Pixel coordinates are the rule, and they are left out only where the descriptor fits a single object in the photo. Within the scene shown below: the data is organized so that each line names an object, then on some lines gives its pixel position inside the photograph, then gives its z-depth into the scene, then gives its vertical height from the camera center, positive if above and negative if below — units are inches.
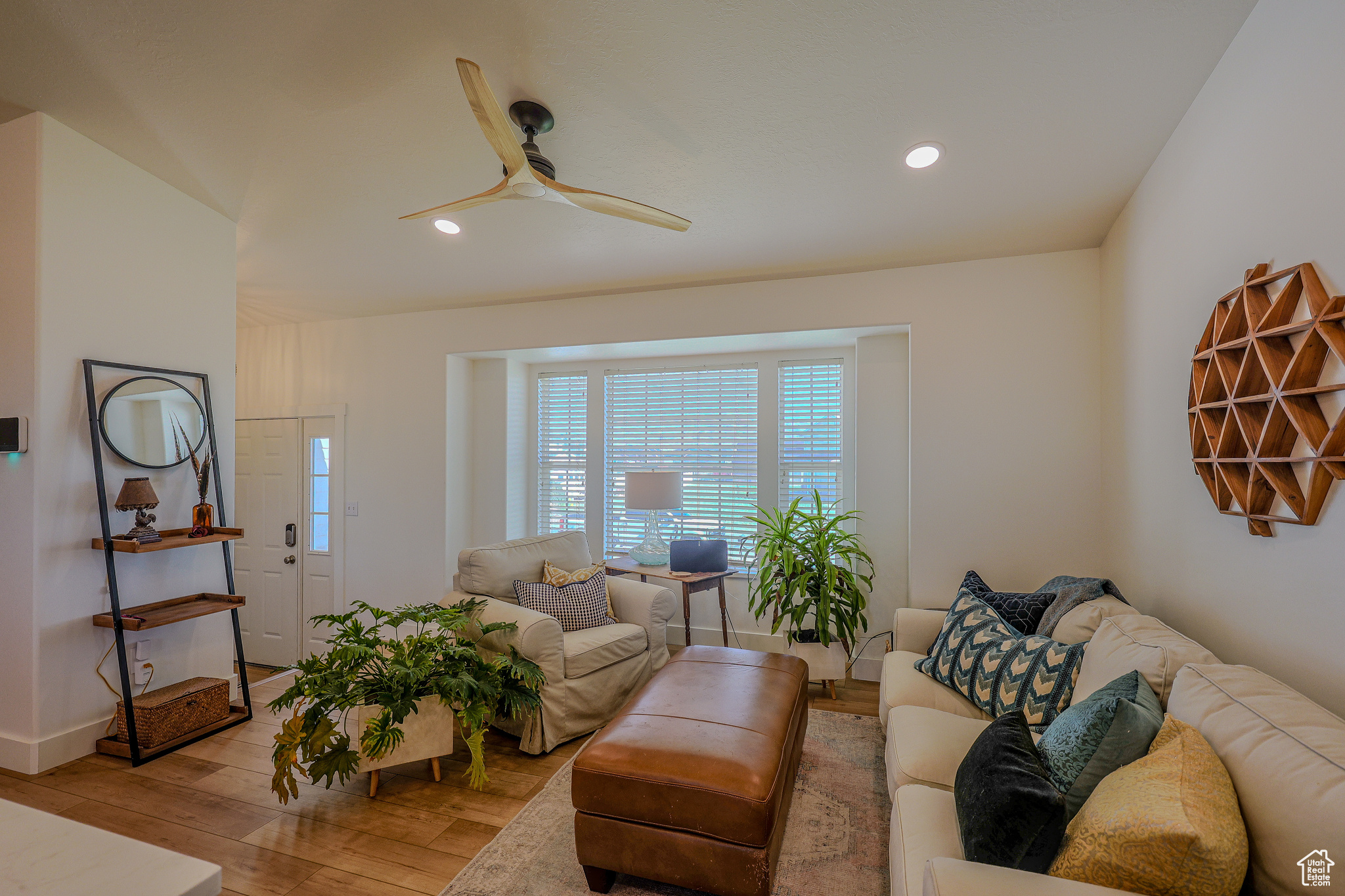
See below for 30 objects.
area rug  77.8 -54.7
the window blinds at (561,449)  198.1 +1.0
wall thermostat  100.0 +2.6
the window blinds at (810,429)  170.2 +6.5
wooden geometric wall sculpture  54.7 +5.4
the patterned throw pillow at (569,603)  132.4 -32.9
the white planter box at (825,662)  137.7 -46.9
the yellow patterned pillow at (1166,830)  40.3 -25.9
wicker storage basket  107.7 -47.4
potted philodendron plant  91.5 -39.2
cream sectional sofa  39.9 -23.4
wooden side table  149.2 -30.9
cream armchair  114.4 -38.5
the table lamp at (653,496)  159.2 -11.4
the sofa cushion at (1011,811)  46.9 -28.4
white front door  189.6 -26.9
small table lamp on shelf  108.5 -9.0
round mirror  110.2 +5.6
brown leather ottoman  70.5 -41.1
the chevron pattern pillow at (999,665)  79.4 -30.3
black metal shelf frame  104.1 -20.2
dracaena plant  136.1 -28.4
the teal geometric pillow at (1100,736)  52.1 -25.1
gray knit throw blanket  93.7 -22.3
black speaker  153.9 -25.8
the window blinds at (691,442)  179.3 +2.9
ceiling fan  67.7 +37.5
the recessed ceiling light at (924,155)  98.6 +48.6
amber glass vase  119.6 -13.3
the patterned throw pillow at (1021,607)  102.0 -26.4
